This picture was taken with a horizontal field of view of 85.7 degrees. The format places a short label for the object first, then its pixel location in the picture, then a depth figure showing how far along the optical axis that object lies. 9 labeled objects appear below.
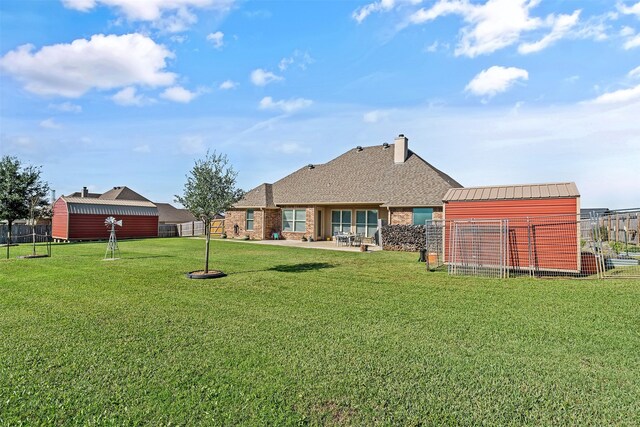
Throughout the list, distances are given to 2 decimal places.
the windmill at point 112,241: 14.49
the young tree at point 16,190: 15.42
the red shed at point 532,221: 10.52
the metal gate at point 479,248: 10.85
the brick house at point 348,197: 20.38
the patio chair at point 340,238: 20.92
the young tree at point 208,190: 10.48
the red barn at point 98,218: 24.89
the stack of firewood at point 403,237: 17.11
